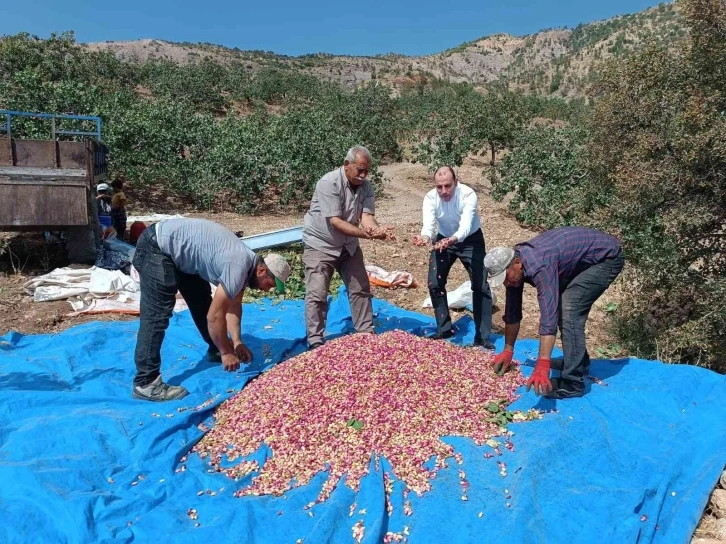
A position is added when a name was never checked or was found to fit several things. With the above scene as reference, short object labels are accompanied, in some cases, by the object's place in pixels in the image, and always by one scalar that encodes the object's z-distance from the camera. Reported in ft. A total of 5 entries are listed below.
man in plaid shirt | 11.64
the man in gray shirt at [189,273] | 11.76
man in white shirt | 15.01
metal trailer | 20.57
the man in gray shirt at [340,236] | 14.15
